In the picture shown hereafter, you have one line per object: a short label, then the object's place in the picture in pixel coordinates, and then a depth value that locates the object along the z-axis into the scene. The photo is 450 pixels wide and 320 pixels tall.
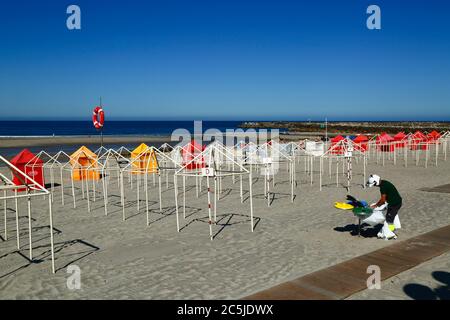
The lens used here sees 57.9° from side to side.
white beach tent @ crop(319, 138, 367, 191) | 15.96
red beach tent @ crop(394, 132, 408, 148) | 32.29
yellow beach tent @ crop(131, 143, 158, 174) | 21.11
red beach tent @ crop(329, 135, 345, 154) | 29.15
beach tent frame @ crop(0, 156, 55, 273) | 7.58
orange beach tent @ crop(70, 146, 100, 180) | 17.96
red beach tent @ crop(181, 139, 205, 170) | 20.03
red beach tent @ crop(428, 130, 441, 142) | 33.22
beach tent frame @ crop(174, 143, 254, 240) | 9.59
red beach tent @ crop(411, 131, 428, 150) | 31.24
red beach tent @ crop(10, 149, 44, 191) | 17.25
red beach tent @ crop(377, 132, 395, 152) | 30.98
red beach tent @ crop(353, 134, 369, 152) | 30.67
